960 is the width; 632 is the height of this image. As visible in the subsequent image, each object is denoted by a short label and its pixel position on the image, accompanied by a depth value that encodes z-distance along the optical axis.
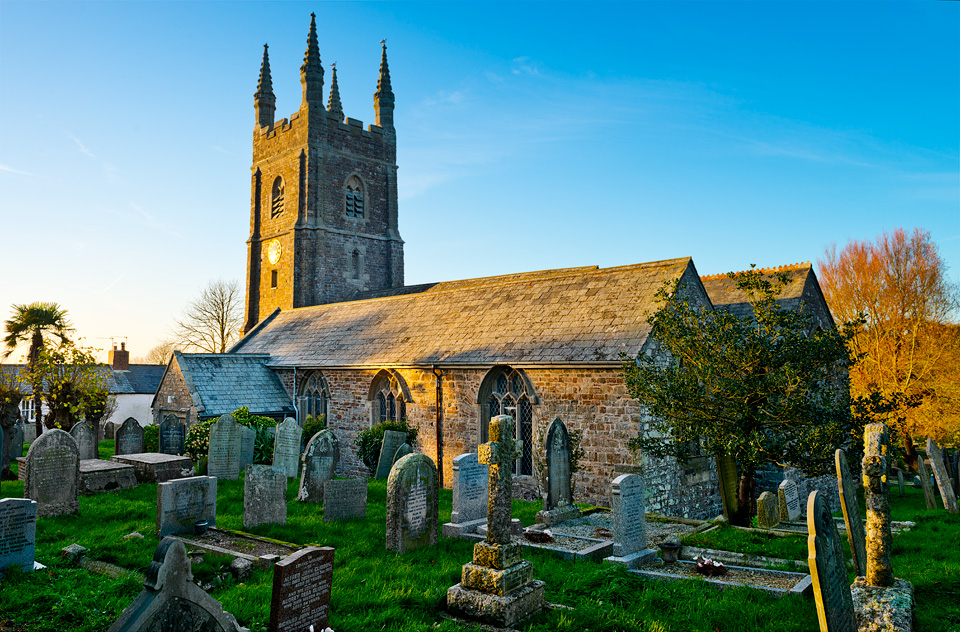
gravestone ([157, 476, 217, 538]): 9.18
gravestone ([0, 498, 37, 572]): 7.58
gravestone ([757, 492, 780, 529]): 11.23
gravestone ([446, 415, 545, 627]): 6.38
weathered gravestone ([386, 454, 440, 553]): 8.82
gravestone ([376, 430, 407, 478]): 16.28
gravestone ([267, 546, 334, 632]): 5.66
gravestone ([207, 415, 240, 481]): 15.30
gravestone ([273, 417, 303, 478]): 15.48
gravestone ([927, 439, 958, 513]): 12.97
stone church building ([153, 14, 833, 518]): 14.15
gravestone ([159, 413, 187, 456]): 17.72
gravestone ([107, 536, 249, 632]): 4.05
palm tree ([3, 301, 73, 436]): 27.08
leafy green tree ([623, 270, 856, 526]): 10.63
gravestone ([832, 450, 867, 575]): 6.12
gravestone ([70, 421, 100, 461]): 16.39
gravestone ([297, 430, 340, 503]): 12.49
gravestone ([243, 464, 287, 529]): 10.05
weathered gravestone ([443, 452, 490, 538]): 10.12
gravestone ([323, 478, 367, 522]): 10.52
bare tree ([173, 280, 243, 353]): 46.09
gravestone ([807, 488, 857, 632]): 4.62
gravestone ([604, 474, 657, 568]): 8.72
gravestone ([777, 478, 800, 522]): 12.17
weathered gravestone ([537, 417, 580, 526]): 11.34
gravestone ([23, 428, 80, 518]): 10.33
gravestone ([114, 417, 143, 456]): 17.50
